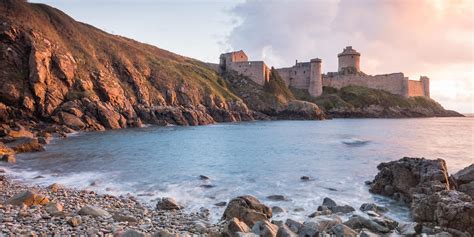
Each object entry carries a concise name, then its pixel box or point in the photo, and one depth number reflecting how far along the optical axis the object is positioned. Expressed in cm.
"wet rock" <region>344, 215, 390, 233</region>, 1119
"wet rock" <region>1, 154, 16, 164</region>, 2370
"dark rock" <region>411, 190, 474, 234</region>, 1104
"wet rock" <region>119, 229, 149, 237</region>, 865
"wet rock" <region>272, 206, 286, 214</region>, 1370
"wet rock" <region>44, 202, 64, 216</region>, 1085
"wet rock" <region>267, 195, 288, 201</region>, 1586
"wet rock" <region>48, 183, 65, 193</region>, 1584
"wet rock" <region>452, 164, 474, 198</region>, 1498
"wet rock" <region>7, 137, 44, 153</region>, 2826
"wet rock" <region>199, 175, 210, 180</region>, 2044
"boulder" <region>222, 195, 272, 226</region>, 1179
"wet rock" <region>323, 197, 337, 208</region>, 1439
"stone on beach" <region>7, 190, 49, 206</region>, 1203
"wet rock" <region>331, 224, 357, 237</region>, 1011
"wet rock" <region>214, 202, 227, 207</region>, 1459
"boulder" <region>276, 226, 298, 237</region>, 963
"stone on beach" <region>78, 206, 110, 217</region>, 1122
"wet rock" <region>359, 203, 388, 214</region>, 1383
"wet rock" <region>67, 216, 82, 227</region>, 985
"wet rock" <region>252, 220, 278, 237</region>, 974
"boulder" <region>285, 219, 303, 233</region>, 1065
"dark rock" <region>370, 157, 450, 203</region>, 1520
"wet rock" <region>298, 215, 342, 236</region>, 1012
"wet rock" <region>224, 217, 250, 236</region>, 981
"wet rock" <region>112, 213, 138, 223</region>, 1098
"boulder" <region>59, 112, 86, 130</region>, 4672
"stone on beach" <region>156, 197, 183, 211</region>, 1351
